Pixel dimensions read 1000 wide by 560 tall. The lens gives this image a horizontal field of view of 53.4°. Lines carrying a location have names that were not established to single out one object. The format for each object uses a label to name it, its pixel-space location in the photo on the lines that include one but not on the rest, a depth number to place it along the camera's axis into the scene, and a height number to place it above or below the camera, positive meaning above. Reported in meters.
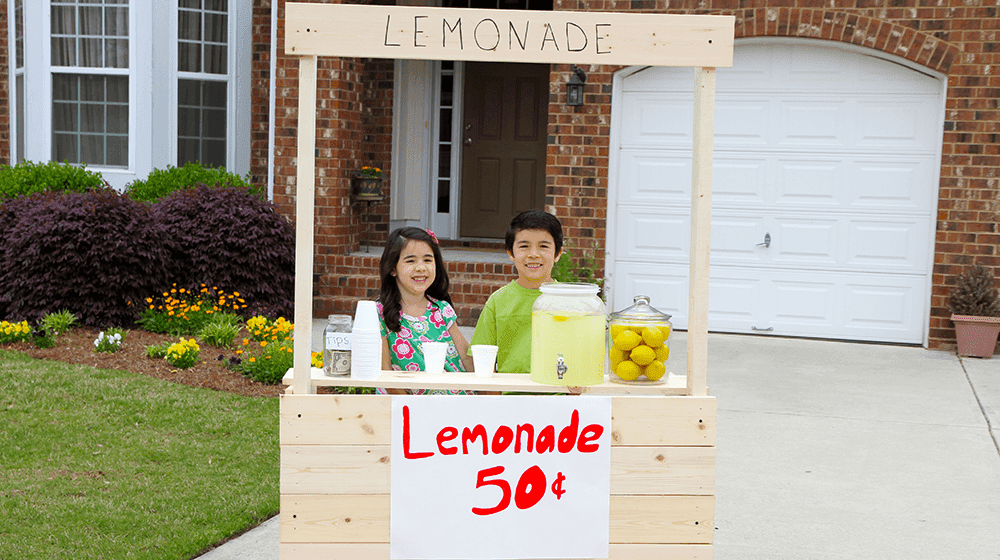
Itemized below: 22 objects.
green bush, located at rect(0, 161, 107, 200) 8.28 +0.09
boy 3.40 -0.32
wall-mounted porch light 8.41 +1.00
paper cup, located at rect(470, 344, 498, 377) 2.77 -0.44
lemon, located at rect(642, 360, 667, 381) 2.69 -0.44
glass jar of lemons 2.64 -0.36
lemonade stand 2.57 -0.62
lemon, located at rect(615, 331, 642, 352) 2.64 -0.35
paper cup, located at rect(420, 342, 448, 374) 2.80 -0.44
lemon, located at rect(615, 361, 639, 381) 2.68 -0.44
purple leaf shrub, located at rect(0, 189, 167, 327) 7.18 -0.51
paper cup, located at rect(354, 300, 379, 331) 2.67 -0.32
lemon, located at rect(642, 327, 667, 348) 2.63 -0.34
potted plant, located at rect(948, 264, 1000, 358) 7.62 -0.73
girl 3.38 -0.36
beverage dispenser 2.61 -0.34
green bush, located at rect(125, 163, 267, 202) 8.56 +0.11
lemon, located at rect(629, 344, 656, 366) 2.65 -0.39
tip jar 2.68 -0.40
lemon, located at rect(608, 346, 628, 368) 2.69 -0.40
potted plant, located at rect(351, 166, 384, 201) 9.27 +0.13
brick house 7.97 +0.56
